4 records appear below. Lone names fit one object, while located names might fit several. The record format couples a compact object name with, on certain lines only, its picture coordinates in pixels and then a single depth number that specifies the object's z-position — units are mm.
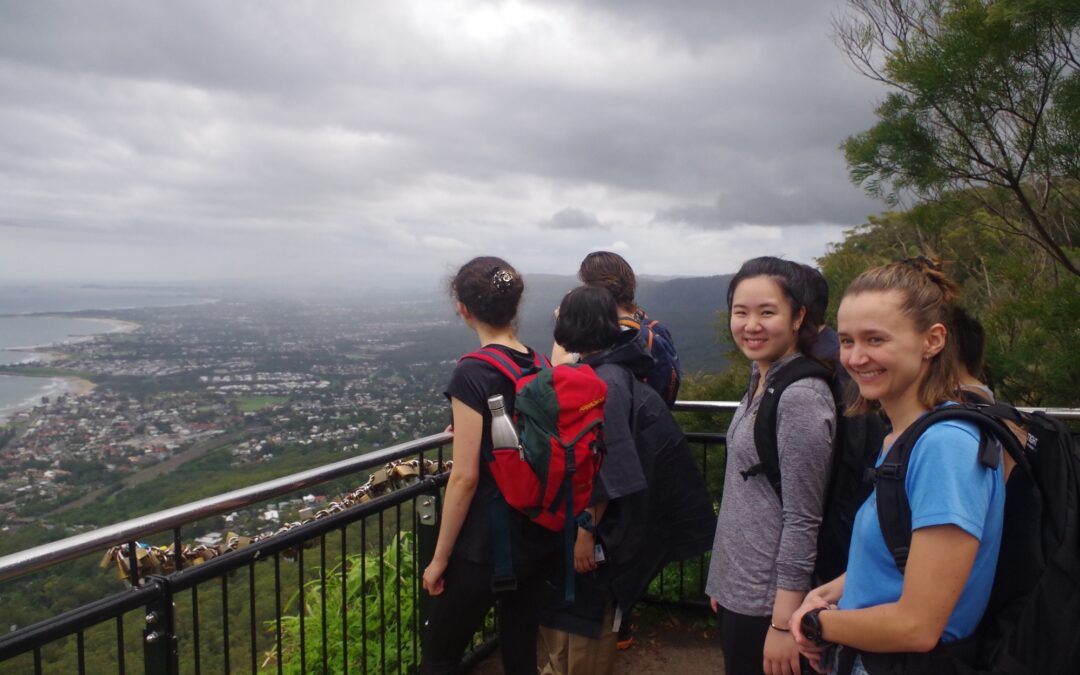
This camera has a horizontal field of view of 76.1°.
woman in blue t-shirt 1250
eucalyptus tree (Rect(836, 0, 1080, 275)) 4719
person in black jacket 2475
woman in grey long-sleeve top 1830
